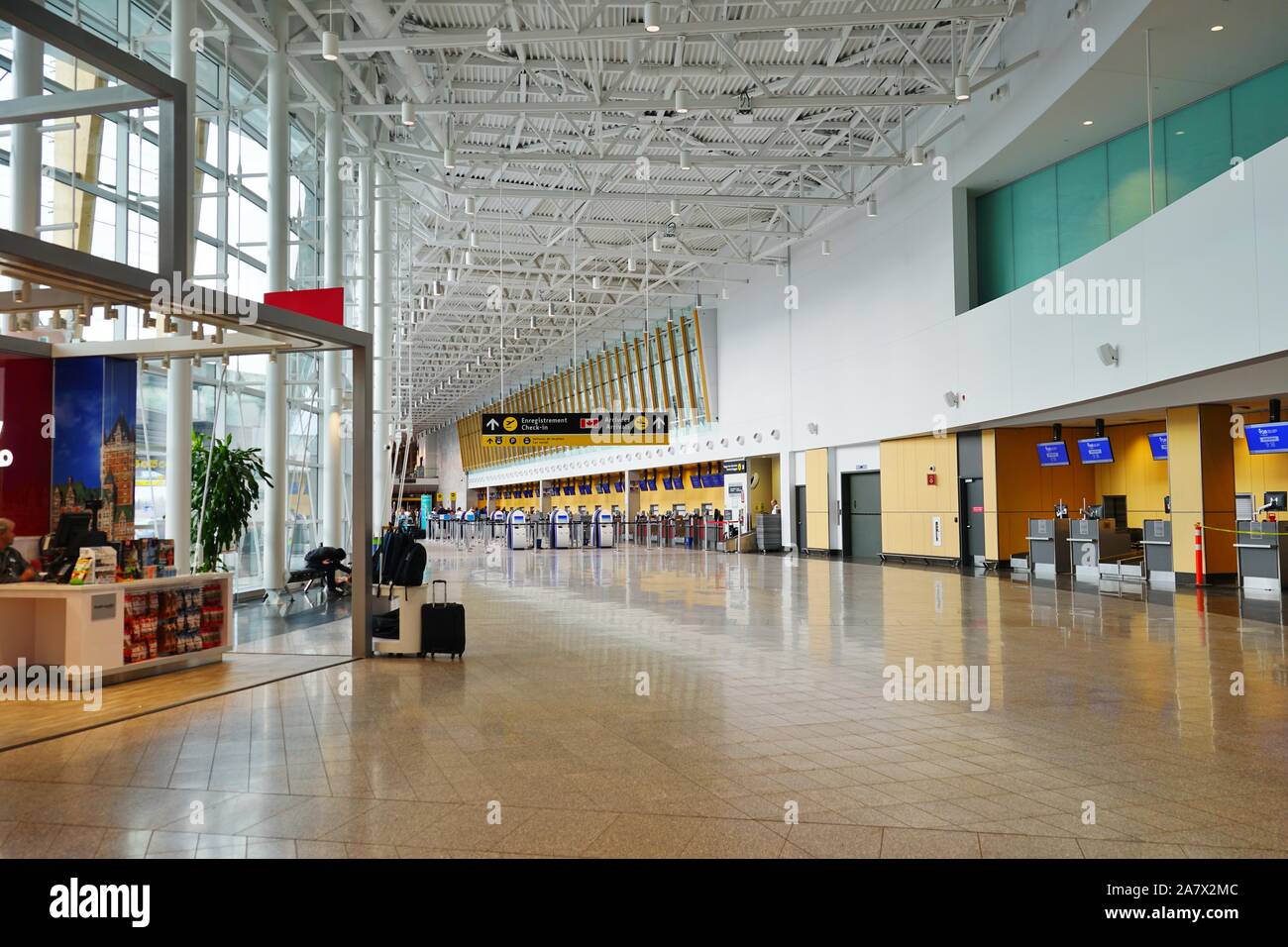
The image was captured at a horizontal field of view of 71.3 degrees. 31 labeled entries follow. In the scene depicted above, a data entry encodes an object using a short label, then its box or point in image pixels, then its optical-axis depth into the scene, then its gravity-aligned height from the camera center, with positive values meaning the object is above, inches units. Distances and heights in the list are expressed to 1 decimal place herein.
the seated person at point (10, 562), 279.6 -14.1
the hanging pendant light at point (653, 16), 409.7 +226.1
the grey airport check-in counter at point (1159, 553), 585.3 -35.5
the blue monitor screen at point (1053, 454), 689.0 +36.3
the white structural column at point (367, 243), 665.6 +205.0
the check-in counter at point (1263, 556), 512.1 -33.9
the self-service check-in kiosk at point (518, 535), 1280.8 -37.0
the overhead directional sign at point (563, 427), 1137.9 +104.2
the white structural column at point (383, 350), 746.2 +136.0
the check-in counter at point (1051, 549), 680.4 -36.3
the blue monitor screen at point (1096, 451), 660.1 +36.7
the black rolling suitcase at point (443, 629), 320.5 -42.4
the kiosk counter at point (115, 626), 268.5 -34.8
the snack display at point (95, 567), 275.4 -15.8
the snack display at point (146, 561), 294.2 -15.2
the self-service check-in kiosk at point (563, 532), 1317.7 -34.8
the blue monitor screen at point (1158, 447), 655.1 +38.6
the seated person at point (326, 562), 528.7 -29.0
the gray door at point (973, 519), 741.3 -14.5
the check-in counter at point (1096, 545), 639.1 -31.7
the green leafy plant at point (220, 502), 445.4 +5.9
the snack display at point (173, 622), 286.2 -35.6
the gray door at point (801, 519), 1021.2 -16.7
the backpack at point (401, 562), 320.8 -18.0
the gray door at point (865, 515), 893.2 -11.3
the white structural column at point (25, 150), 318.3 +130.7
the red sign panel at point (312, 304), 319.3 +74.4
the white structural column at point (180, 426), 384.2 +39.2
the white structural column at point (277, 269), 478.9 +129.5
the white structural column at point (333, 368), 579.2 +94.0
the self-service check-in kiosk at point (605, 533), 1353.3 -37.6
